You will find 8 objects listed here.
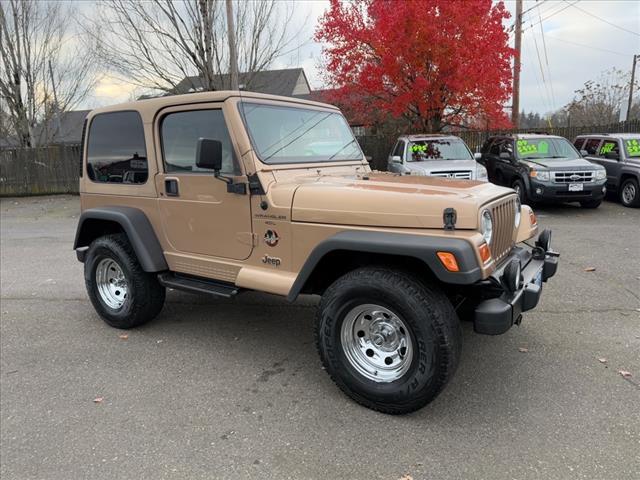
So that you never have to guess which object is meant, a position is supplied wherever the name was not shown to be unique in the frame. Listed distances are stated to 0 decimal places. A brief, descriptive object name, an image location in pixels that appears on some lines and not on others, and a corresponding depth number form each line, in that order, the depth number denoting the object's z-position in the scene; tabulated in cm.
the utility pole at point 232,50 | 1295
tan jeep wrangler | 286
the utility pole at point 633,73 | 2862
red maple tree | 1181
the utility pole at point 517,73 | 1717
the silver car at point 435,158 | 966
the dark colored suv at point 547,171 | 1008
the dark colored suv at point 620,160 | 1080
